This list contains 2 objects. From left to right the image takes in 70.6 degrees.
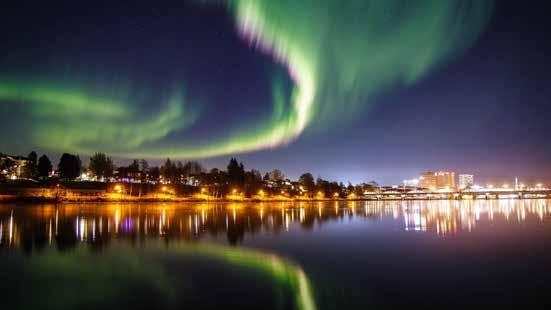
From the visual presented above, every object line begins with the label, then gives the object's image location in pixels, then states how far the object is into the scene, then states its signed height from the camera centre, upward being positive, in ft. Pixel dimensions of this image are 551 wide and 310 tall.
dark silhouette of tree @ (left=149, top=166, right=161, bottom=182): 581.53 +13.42
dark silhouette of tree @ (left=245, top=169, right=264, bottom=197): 561.02 -5.79
